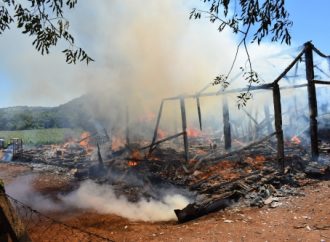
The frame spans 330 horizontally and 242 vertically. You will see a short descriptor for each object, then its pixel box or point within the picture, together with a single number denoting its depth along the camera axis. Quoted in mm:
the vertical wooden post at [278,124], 10102
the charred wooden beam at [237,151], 10548
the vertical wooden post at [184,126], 13538
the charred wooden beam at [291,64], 10211
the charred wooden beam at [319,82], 10664
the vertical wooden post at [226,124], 15448
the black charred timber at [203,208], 8039
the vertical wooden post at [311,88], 10789
